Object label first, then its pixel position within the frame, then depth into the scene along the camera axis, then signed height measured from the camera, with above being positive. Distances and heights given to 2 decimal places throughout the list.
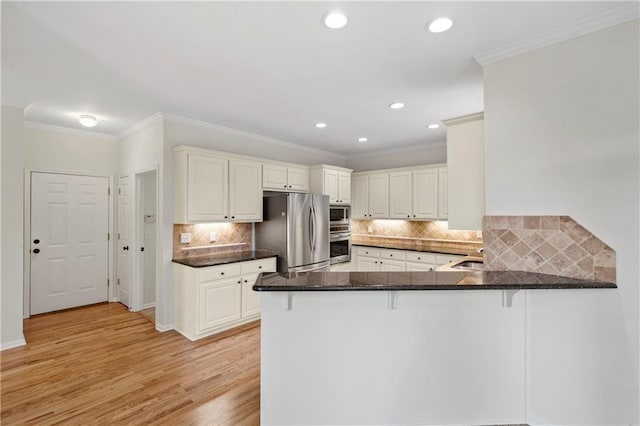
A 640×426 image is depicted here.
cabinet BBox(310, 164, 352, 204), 5.12 +0.54
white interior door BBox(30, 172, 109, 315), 4.19 -0.38
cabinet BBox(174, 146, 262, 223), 3.67 +0.34
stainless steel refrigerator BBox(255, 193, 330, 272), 4.29 -0.25
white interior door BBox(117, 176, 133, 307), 4.52 -0.41
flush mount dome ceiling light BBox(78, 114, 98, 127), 3.72 +1.16
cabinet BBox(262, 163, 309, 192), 4.50 +0.57
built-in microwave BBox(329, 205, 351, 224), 5.31 -0.01
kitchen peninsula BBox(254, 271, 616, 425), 1.90 -0.89
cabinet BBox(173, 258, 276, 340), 3.48 -1.01
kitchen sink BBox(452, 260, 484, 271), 3.19 -0.56
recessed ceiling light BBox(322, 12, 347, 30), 1.81 +1.18
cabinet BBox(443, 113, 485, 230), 2.47 +0.35
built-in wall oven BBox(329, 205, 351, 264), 5.27 -0.37
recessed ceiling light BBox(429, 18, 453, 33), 1.86 +1.18
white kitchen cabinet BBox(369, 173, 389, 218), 5.46 +0.33
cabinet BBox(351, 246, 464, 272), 4.66 -0.77
